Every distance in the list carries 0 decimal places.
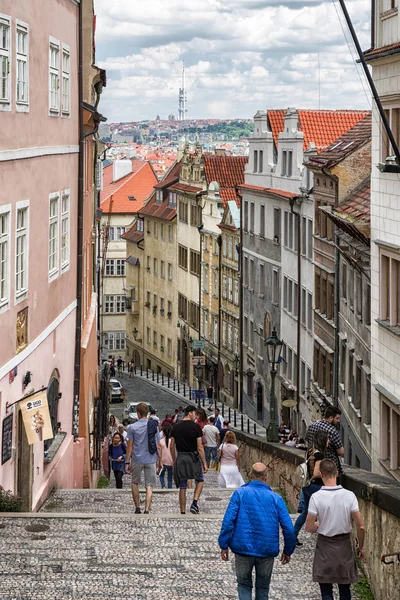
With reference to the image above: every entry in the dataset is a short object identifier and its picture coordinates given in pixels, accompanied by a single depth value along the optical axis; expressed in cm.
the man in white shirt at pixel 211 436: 2259
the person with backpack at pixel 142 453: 1540
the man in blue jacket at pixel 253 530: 914
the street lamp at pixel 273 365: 2569
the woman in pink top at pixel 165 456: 2191
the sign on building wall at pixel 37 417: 1584
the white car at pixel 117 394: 6912
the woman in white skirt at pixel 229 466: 1897
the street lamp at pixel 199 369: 5225
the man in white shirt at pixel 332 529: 926
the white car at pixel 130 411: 5780
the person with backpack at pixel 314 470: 1250
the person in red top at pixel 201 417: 2007
